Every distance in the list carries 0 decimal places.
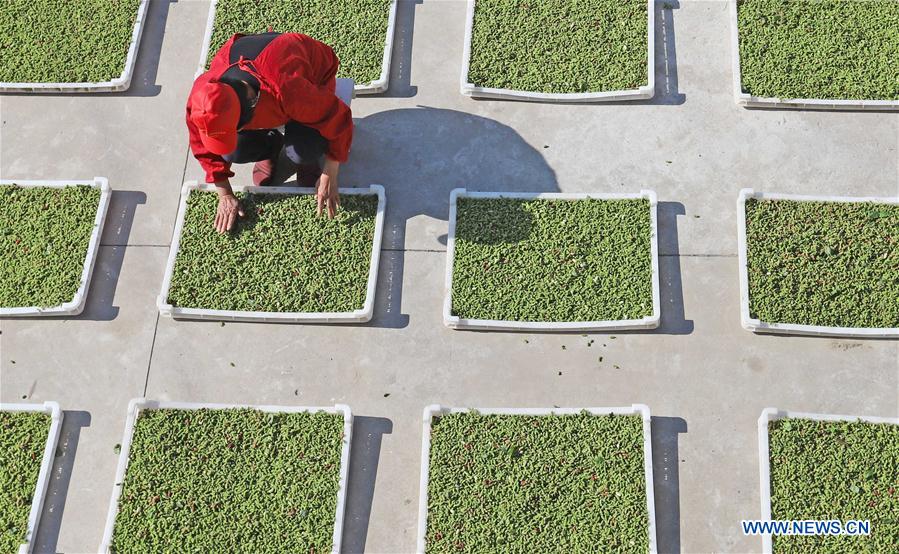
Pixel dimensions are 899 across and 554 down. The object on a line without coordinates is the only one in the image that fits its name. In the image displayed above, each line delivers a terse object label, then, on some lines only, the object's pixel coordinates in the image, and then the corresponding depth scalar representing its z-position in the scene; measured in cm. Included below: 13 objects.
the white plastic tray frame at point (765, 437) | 510
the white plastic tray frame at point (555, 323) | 551
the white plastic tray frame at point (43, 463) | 518
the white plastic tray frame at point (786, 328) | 544
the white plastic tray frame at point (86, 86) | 646
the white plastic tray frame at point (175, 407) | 511
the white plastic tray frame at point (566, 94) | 623
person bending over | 480
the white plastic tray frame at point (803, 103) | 611
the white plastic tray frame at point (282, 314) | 561
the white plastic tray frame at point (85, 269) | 570
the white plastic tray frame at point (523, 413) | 506
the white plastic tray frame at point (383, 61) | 632
